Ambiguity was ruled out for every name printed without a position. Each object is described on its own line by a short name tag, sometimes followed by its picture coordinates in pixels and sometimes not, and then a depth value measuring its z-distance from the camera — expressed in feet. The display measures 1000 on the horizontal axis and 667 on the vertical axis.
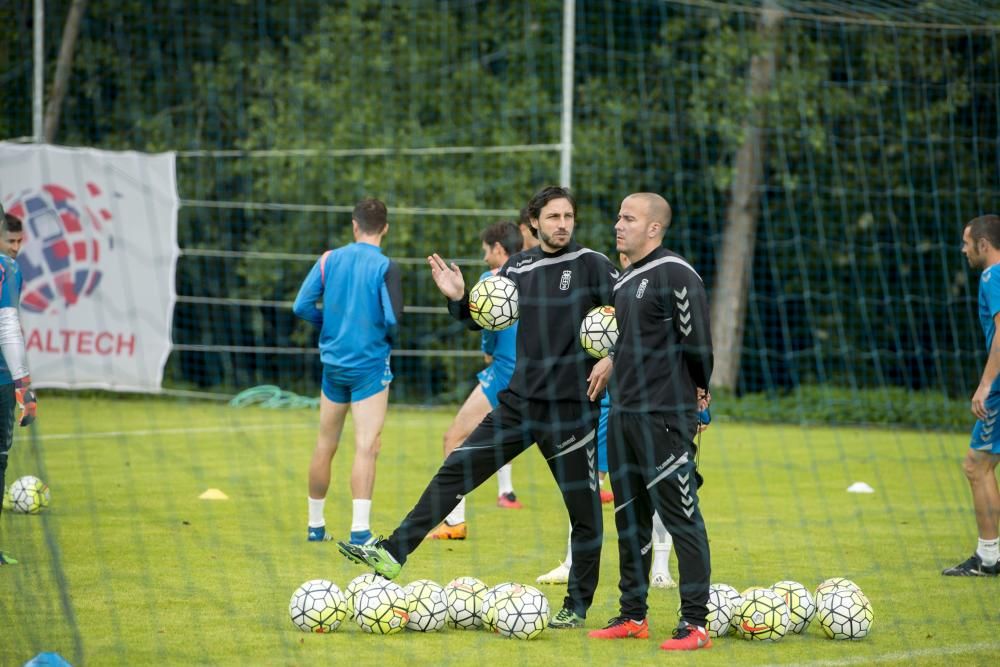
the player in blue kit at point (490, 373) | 58.18
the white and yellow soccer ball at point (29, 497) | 60.29
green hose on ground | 115.03
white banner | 113.70
